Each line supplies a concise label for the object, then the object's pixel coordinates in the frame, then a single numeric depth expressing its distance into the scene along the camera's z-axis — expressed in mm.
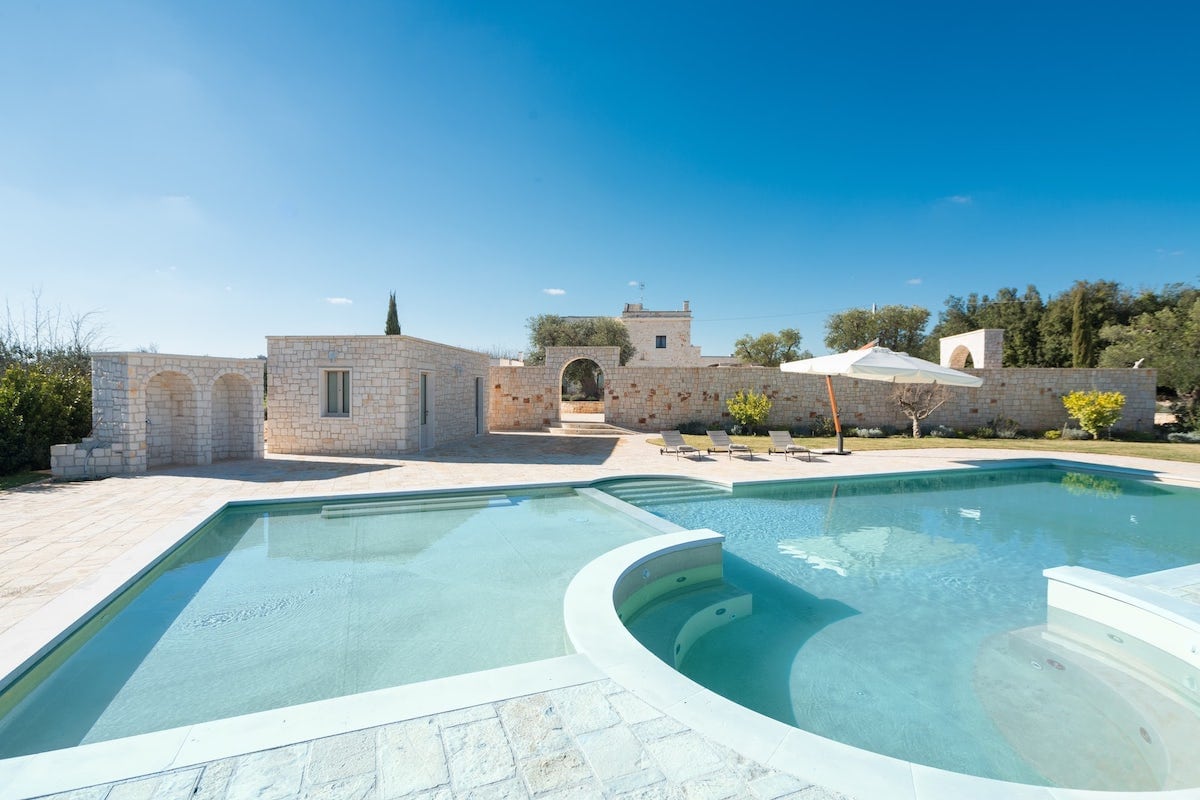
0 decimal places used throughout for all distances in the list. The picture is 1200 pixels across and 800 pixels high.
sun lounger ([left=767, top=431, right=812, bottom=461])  13359
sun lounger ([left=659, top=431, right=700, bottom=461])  13078
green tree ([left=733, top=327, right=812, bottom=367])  41938
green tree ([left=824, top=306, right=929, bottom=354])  40250
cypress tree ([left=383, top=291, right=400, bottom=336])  30739
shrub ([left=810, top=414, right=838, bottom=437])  19266
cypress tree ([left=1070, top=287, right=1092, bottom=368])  29484
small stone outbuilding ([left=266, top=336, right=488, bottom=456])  12891
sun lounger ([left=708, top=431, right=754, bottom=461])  13383
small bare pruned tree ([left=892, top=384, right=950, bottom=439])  18234
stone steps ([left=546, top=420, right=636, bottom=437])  18734
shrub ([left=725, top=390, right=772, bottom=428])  17938
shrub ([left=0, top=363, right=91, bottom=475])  10180
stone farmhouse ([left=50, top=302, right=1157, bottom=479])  10227
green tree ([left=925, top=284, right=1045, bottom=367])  35281
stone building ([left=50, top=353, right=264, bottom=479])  9906
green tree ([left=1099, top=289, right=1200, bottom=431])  18828
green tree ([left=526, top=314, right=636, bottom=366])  34375
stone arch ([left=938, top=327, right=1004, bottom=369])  21406
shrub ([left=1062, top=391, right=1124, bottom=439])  17156
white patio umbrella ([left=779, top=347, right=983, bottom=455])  11633
